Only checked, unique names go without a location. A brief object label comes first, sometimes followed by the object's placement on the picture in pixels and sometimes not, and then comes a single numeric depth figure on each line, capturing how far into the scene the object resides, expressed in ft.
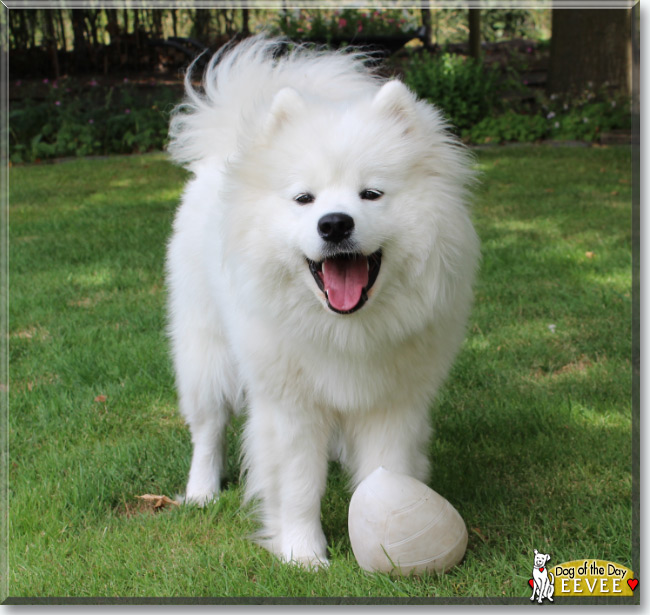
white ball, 7.98
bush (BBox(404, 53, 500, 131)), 33.58
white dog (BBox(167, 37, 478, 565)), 7.97
